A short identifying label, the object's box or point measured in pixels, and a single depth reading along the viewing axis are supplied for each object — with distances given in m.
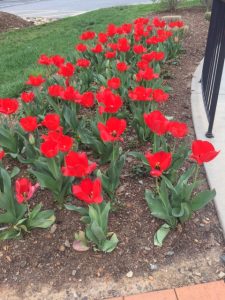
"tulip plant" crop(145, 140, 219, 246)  1.54
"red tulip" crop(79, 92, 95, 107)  1.97
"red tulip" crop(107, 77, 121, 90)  2.13
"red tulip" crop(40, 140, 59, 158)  1.44
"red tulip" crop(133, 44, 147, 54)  2.74
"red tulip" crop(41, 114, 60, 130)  1.64
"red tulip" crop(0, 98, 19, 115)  1.89
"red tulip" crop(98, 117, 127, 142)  1.53
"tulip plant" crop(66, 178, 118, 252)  1.31
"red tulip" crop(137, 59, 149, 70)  2.31
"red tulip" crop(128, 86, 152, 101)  2.00
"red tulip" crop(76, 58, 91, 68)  2.63
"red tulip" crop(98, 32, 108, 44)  2.94
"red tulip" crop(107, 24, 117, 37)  3.19
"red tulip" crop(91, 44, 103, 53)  2.82
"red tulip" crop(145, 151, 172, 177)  1.42
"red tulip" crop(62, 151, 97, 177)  1.34
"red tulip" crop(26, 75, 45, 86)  2.23
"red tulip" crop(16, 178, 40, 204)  1.48
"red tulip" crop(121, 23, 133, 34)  3.28
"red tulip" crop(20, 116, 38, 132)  1.73
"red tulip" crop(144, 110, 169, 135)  1.56
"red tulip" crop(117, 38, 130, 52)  2.76
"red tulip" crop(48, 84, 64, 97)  2.15
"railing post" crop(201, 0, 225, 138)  2.04
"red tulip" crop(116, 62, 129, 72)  2.42
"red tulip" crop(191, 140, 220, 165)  1.37
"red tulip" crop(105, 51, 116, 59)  2.66
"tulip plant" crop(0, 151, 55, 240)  1.51
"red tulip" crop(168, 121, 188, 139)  1.54
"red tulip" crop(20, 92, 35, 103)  2.13
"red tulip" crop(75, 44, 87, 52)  2.87
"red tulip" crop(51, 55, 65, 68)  2.51
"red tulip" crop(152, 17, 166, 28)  3.39
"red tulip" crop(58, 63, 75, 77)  2.33
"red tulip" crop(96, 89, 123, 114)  1.79
